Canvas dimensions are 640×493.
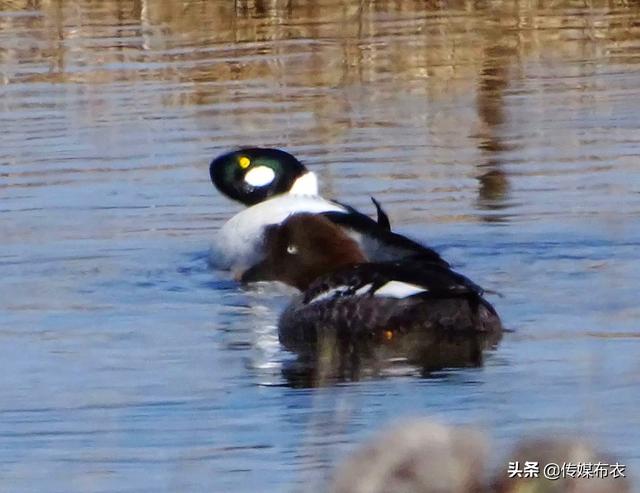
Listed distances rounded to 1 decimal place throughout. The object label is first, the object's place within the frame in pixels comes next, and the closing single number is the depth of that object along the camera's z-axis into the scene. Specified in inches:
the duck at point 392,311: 607.8
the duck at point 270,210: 714.8
